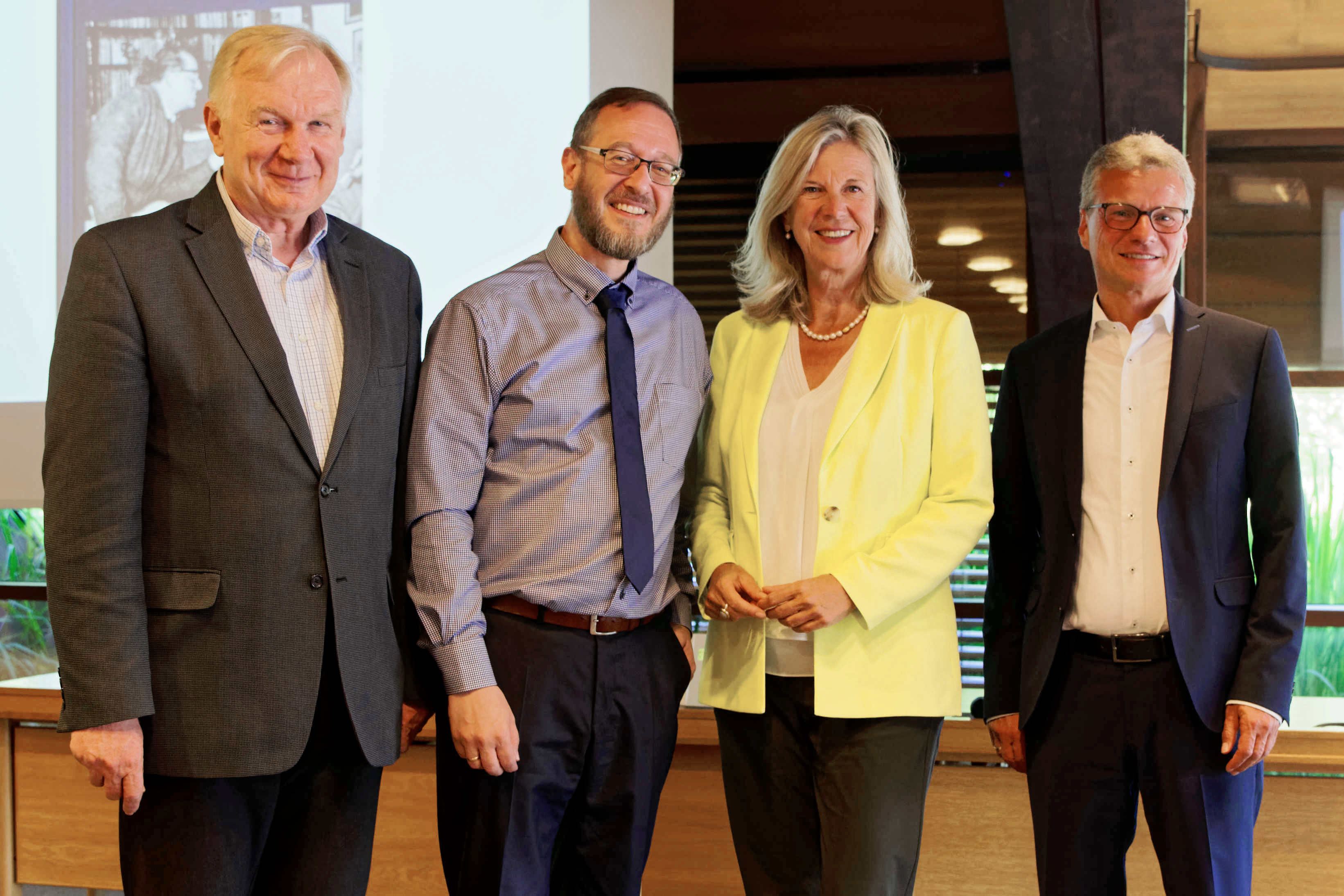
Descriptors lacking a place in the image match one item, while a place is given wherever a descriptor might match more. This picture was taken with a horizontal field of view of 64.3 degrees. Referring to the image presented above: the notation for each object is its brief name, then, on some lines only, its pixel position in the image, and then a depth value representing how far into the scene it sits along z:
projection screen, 3.25
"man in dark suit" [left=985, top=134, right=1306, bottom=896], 1.95
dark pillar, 3.40
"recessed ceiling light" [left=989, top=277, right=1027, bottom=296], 4.36
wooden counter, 2.69
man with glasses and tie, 1.85
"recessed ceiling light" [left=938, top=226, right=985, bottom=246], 4.39
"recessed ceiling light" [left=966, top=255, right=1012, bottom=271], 4.38
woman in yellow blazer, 1.94
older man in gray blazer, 1.59
